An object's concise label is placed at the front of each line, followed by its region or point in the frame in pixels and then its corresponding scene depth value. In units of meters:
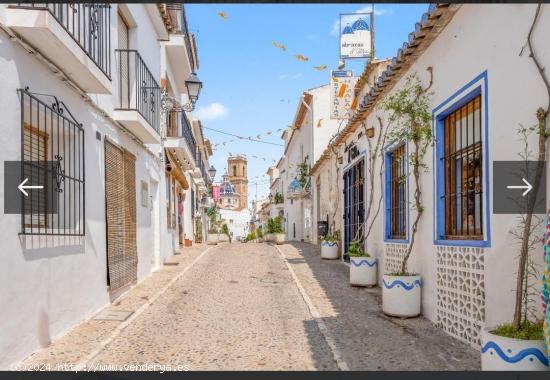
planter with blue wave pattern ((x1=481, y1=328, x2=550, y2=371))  3.44
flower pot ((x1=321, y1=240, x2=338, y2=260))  14.09
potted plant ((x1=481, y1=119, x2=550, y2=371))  3.45
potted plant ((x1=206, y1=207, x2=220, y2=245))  26.79
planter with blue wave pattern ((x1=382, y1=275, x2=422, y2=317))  6.49
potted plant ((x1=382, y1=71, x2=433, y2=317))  6.48
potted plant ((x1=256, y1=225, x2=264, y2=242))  38.39
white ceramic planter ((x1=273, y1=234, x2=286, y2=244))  22.67
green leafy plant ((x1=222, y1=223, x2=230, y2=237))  35.57
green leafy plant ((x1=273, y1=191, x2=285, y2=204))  32.83
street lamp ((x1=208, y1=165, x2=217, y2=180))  31.16
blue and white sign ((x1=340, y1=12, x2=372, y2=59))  14.69
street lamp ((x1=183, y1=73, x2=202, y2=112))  11.96
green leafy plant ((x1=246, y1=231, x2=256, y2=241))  42.34
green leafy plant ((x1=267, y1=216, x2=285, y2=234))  24.31
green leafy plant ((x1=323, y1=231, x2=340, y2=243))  14.33
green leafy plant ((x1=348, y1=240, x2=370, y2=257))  9.39
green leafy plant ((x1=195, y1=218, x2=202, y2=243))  27.86
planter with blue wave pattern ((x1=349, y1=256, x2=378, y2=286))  9.11
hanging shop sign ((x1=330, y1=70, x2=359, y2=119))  15.51
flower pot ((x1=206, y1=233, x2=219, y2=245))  26.56
